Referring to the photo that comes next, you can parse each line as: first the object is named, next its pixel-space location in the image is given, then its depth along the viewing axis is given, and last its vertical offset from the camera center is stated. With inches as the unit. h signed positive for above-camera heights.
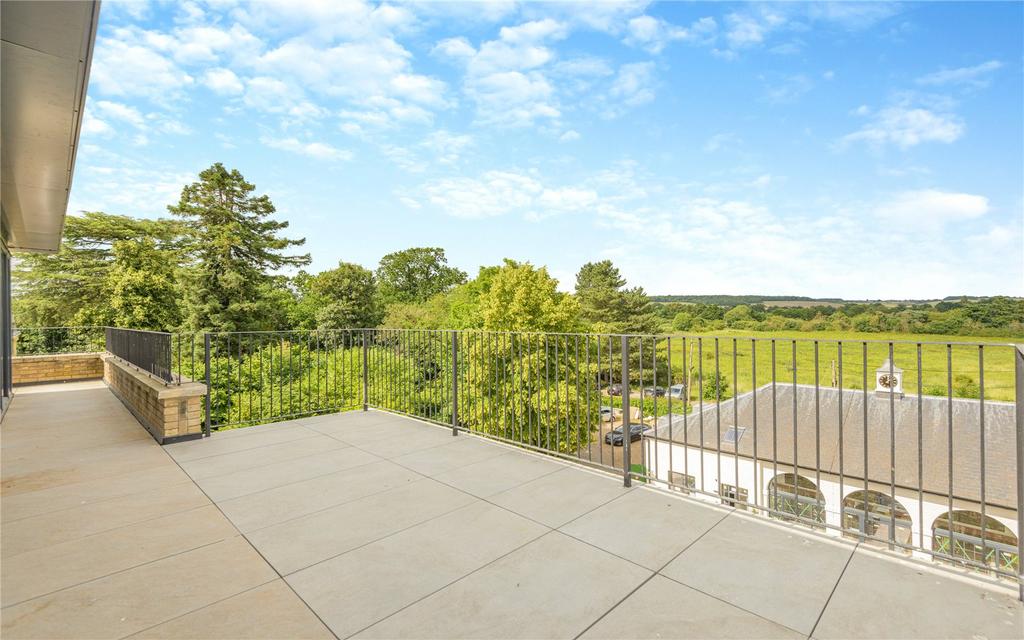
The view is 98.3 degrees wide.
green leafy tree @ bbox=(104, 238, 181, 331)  767.7 +64.6
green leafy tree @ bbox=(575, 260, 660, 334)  1551.4 +24.4
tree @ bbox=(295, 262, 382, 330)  1285.7 +61.9
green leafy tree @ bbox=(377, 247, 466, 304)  1838.1 +185.2
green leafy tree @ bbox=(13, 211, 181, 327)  872.3 +101.8
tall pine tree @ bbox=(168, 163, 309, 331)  887.1 +152.6
